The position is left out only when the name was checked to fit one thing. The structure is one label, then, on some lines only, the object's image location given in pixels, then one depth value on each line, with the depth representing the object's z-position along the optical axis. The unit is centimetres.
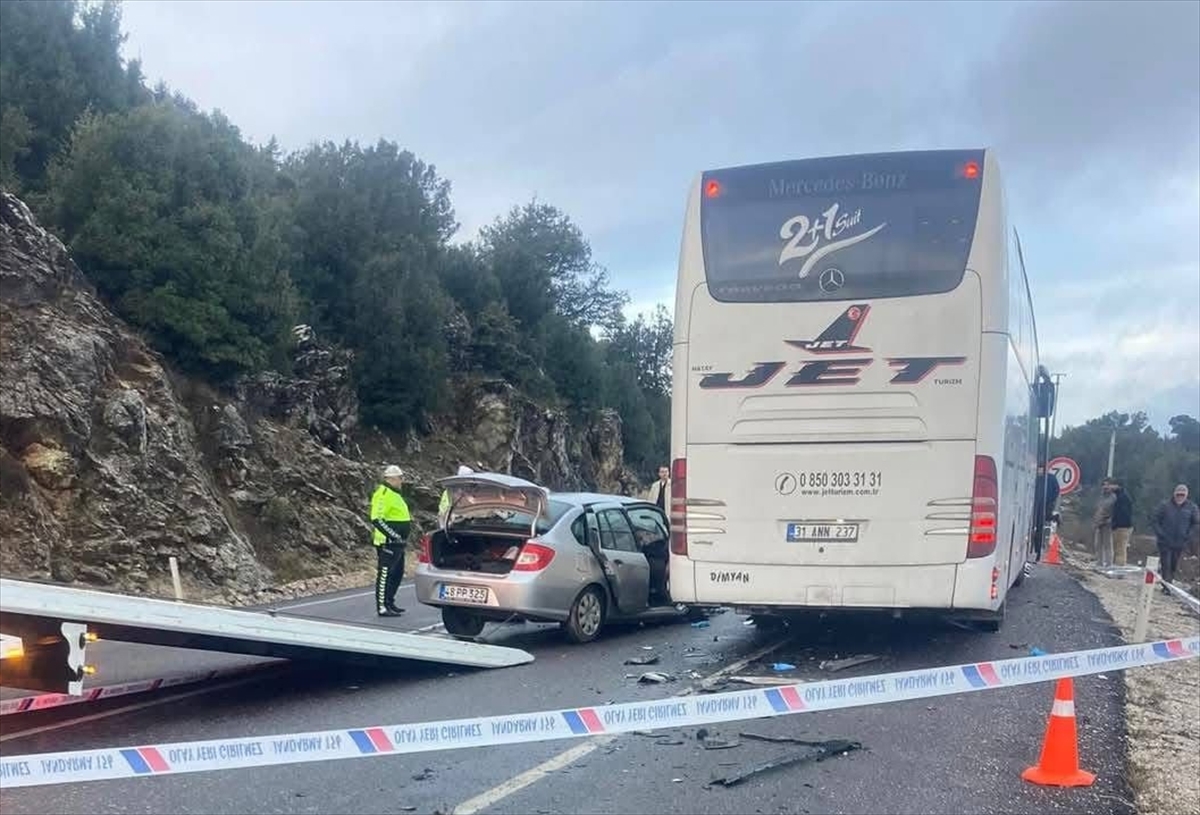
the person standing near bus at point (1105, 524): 2002
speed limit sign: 2150
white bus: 838
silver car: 998
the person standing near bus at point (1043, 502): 1670
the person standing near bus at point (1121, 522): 1969
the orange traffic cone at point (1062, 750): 569
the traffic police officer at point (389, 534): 1236
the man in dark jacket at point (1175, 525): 1752
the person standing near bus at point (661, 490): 1535
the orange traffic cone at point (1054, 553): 2283
